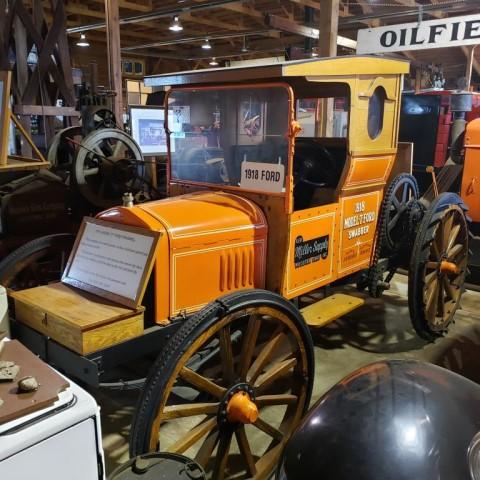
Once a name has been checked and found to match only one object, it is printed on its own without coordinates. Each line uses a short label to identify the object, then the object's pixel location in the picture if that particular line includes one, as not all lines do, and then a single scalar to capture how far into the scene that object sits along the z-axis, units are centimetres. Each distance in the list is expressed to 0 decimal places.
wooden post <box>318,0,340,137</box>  519
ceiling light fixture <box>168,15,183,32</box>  902
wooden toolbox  198
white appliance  118
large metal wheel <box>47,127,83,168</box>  512
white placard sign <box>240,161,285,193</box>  263
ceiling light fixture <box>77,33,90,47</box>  1185
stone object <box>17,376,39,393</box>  132
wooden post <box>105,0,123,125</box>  534
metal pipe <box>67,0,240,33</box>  714
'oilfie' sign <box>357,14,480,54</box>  493
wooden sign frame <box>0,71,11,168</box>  312
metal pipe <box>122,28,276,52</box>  1030
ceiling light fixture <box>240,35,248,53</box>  1208
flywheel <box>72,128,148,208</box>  429
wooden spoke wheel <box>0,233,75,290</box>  281
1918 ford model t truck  213
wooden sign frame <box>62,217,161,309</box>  216
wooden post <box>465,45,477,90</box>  917
